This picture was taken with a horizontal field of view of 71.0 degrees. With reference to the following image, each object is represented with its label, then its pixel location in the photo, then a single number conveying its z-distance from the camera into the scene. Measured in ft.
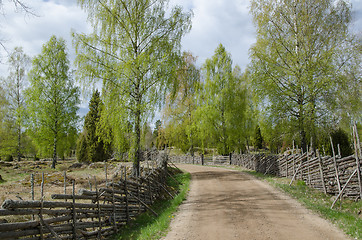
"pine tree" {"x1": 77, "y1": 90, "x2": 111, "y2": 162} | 96.58
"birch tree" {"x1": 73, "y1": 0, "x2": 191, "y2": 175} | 37.83
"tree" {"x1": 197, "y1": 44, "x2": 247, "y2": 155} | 78.28
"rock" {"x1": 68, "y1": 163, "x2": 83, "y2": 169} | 81.16
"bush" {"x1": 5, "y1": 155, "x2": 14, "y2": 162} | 111.48
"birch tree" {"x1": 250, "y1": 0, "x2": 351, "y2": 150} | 41.45
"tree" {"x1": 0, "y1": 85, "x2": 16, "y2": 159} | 91.66
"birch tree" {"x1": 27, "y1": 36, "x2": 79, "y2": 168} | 74.90
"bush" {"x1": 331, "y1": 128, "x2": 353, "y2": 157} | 63.36
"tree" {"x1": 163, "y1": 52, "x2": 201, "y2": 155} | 97.76
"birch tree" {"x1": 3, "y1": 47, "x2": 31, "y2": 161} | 90.94
